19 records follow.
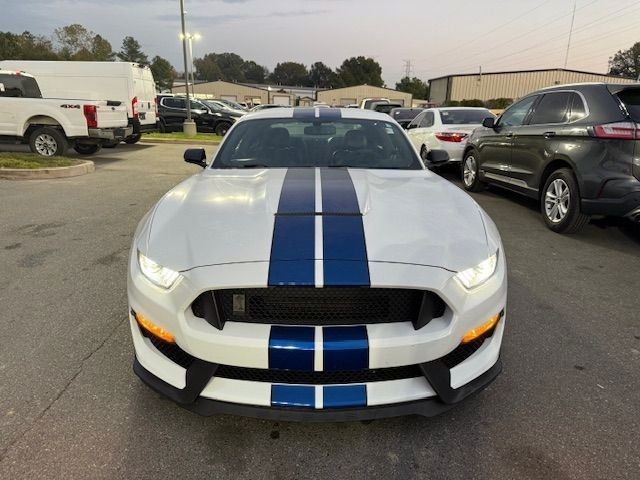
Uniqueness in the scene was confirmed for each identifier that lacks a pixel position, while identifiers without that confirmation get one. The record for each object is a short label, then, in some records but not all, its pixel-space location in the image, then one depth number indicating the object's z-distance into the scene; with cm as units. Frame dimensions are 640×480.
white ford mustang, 191
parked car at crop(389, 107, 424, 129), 1672
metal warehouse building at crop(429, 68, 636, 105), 5259
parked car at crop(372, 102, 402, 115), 1964
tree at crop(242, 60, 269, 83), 16638
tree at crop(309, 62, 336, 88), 16250
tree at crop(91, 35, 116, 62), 7364
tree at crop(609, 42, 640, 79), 9762
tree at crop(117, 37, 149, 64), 11475
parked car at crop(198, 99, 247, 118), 2102
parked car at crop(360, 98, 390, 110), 2021
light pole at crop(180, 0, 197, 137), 1820
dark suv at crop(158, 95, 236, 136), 2025
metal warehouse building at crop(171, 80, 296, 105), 7400
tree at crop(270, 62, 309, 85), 16662
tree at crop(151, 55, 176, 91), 10697
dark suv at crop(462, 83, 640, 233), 479
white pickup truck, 1071
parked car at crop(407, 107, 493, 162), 941
